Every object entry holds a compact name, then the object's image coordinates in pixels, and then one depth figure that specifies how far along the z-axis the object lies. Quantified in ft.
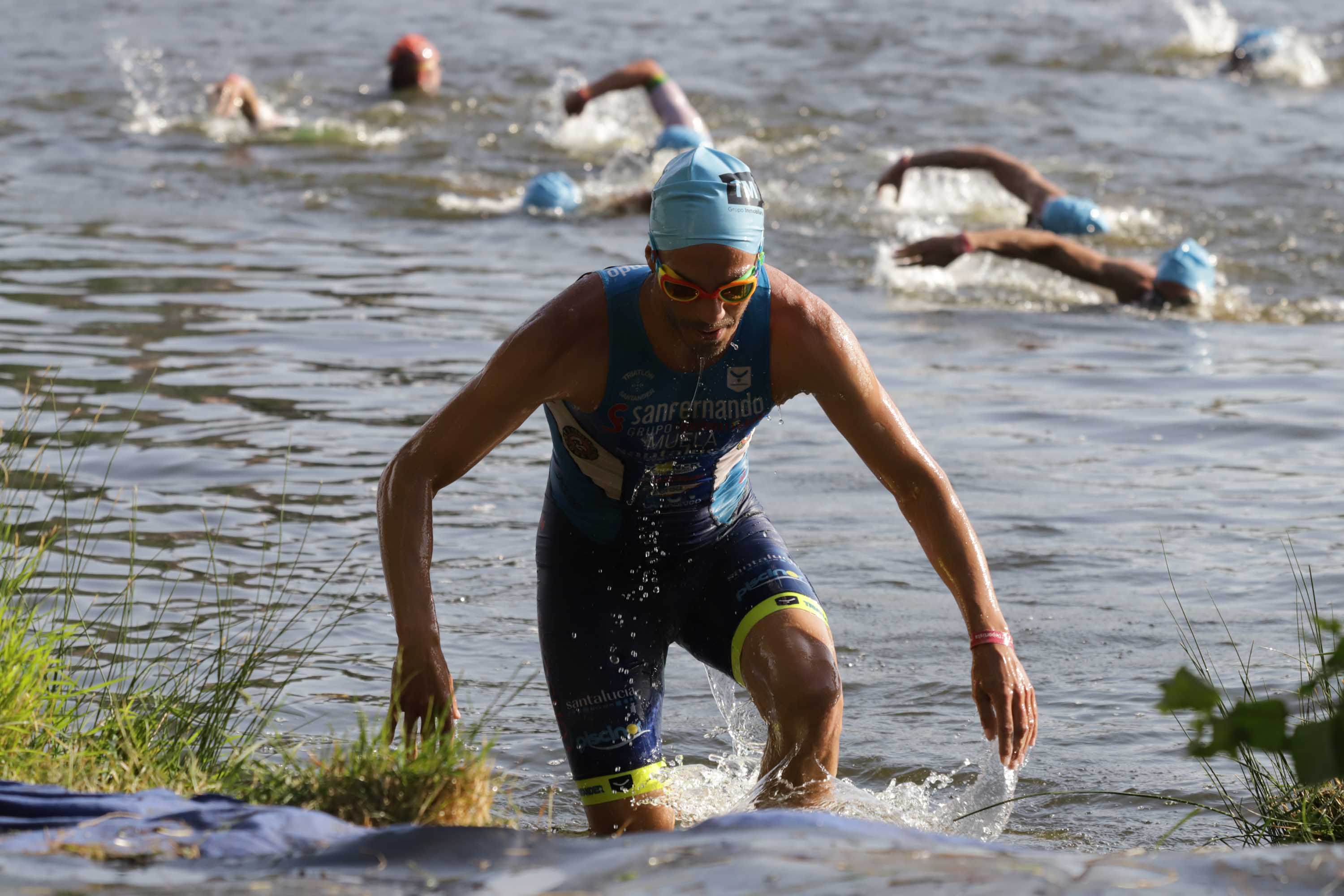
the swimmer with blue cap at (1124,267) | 79.56
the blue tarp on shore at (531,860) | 20.71
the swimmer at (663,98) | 105.81
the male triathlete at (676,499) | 28.22
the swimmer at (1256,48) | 150.51
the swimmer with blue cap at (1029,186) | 91.35
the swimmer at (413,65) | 139.85
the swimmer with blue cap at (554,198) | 102.27
